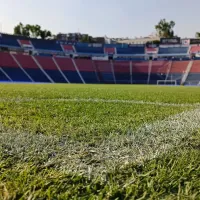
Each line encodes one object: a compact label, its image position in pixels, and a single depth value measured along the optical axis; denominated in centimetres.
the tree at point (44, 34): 5450
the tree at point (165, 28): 5736
